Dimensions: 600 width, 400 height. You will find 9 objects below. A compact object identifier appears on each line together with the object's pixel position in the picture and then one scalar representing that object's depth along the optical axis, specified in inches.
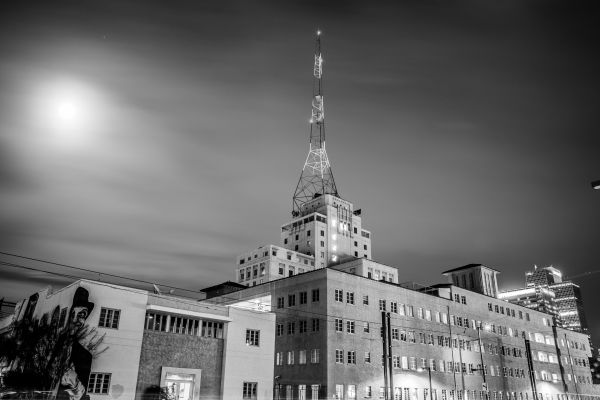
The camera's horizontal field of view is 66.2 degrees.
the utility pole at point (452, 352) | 2790.4
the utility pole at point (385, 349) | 2309.3
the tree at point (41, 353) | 1373.0
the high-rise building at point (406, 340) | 2336.4
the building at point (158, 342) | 1475.1
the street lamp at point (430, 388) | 2532.0
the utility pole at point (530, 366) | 3323.8
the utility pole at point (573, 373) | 4104.3
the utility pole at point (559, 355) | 4012.6
